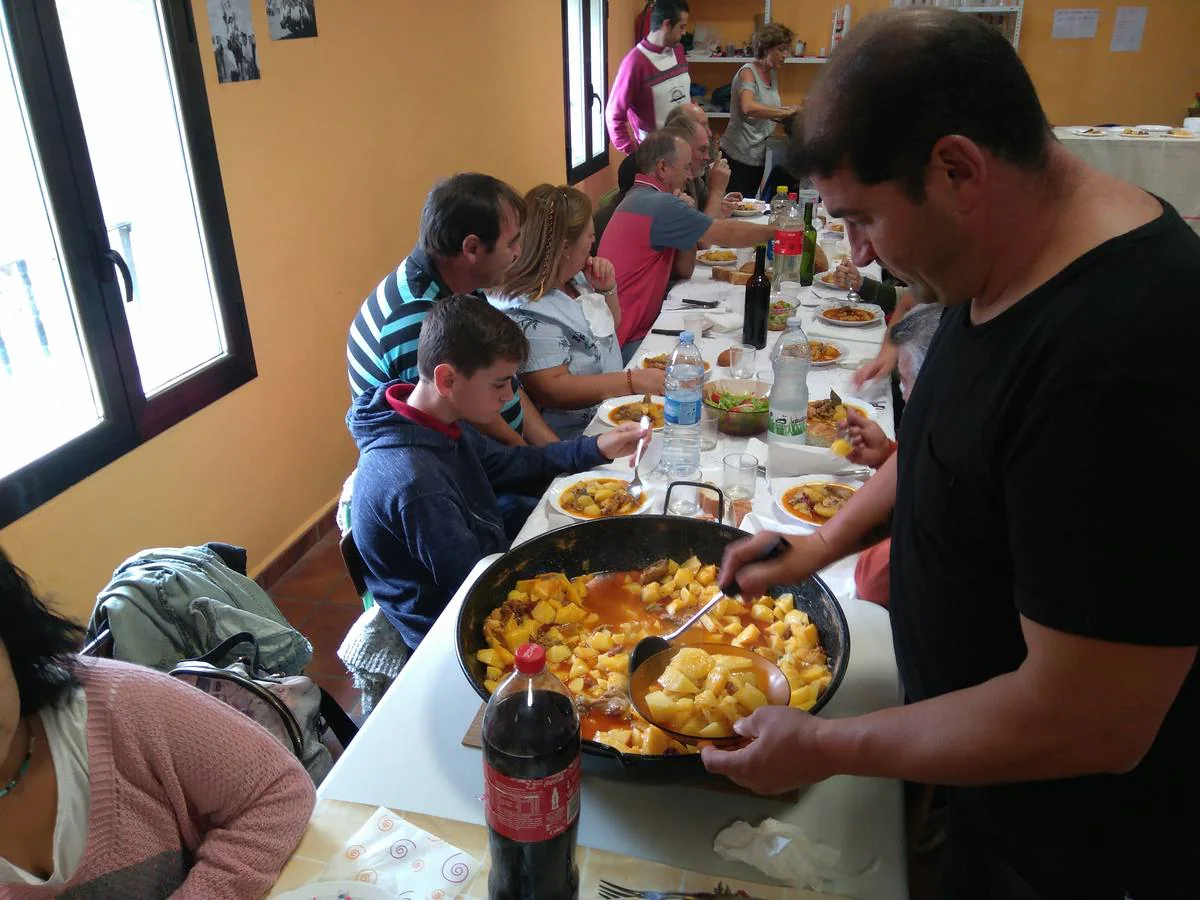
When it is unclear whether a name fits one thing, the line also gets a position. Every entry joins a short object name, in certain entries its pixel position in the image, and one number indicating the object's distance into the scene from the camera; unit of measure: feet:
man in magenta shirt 19.61
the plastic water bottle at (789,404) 6.64
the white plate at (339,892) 2.83
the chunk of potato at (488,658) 4.07
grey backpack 3.94
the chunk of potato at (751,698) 3.47
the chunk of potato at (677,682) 3.54
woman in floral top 8.44
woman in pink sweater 3.00
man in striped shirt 7.25
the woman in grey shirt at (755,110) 20.48
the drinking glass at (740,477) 5.92
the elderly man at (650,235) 11.33
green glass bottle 11.84
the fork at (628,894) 2.96
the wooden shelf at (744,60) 24.72
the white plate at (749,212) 16.38
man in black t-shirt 2.20
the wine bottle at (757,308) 8.92
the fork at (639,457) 5.97
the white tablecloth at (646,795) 3.14
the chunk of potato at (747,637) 4.34
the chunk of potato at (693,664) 3.61
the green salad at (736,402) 6.92
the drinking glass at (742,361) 8.39
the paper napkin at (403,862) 3.04
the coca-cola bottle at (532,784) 2.64
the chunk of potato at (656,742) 3.39
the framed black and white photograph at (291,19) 9.09
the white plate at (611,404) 7.53
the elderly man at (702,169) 13.25
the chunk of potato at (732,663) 3.64
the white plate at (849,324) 9.82
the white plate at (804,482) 5.89
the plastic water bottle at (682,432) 6.30
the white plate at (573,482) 5.77
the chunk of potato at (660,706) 3.40
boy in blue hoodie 5.41
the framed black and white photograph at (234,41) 8.32
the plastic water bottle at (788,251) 11.09
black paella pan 4.03
